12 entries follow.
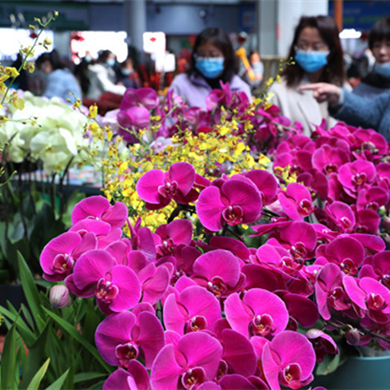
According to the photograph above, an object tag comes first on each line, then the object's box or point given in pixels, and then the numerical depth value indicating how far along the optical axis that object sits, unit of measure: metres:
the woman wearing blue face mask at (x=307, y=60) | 2.59
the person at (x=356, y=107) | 1.54
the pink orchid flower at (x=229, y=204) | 0.62
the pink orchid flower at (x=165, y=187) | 0.65
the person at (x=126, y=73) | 8.16
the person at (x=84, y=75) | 7.33
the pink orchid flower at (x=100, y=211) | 0.64
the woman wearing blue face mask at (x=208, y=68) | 2.88
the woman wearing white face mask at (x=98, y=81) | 6.94
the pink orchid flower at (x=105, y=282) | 0.54
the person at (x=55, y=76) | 5.21
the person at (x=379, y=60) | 2.49
